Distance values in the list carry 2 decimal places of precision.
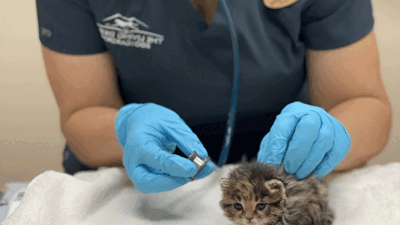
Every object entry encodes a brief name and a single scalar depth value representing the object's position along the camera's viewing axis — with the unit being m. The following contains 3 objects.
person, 0.96
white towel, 0.85
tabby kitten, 0.77
